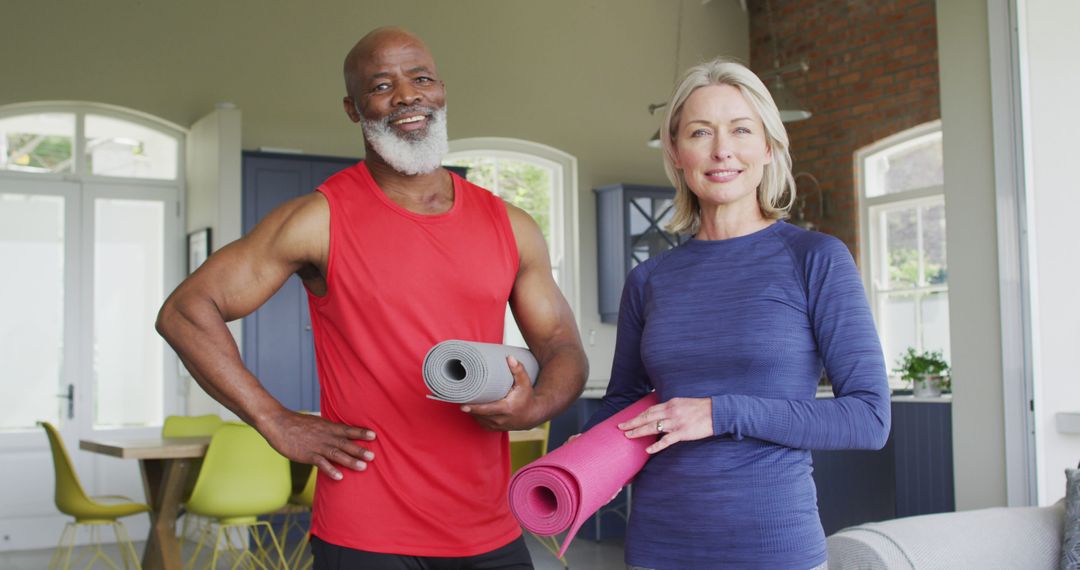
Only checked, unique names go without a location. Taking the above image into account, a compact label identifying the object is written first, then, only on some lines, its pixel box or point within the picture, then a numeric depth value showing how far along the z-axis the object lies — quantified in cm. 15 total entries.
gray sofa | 263
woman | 153
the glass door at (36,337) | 741
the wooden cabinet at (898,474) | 634
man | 180
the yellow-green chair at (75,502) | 546
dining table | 489
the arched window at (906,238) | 858
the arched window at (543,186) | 930
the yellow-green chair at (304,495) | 568
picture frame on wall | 746
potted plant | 678
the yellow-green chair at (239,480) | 499
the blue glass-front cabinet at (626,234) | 926
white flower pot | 677
